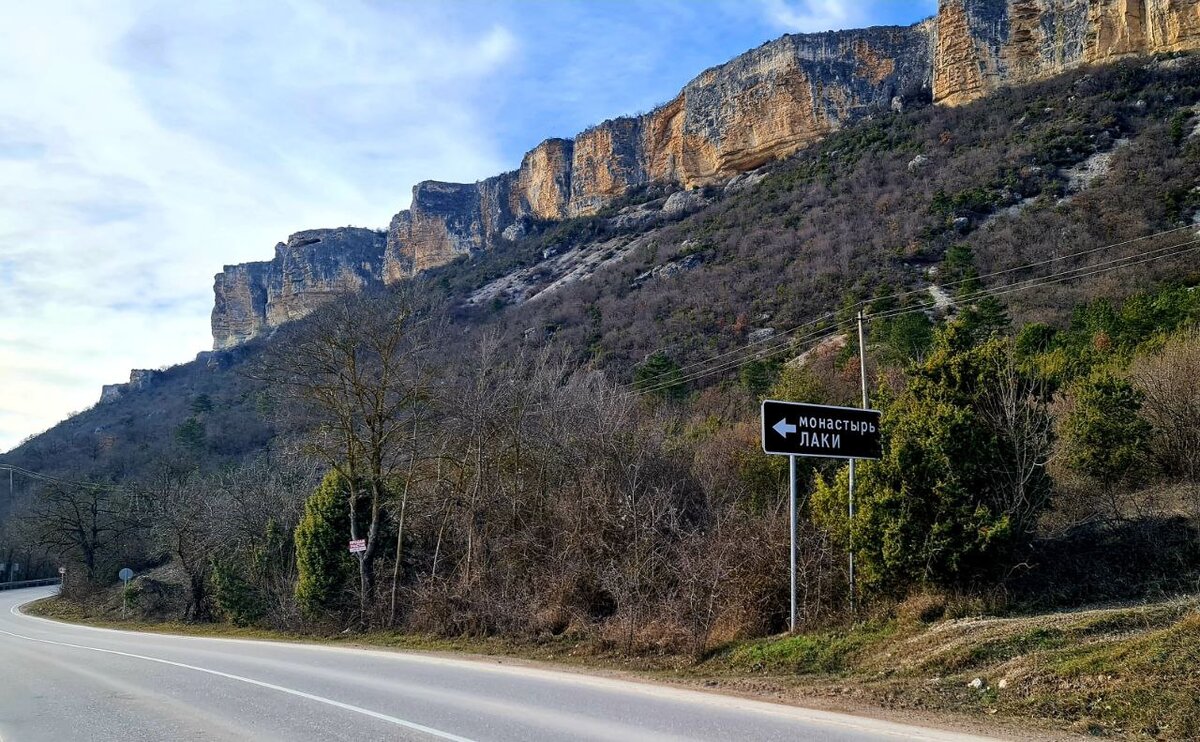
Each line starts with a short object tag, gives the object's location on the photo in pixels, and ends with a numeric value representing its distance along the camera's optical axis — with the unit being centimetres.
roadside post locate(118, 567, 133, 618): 3122
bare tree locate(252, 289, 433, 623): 1945
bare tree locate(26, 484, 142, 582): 4028
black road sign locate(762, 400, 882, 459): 954
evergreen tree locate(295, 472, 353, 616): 2056
